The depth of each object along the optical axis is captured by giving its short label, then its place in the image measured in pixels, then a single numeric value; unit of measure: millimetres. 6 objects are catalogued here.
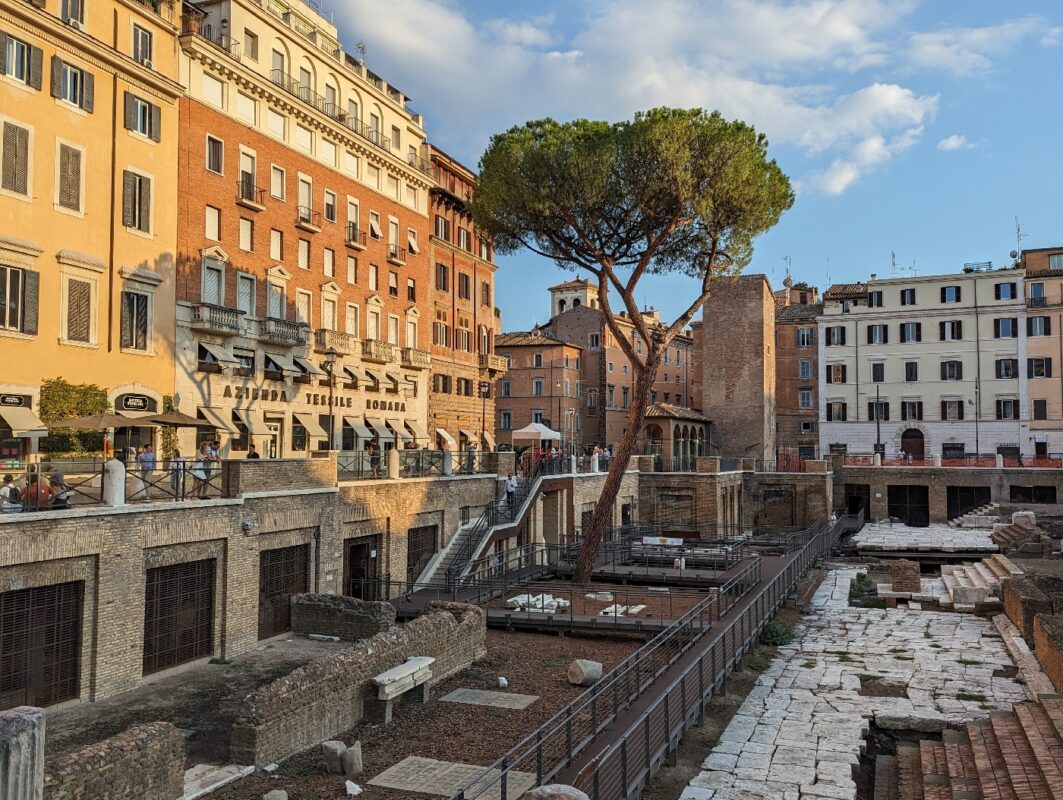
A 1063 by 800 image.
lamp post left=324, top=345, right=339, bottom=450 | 32844
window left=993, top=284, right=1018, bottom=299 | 59125
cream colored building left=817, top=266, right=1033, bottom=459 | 59500
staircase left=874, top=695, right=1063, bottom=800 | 12508
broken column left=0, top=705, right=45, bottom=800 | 5977
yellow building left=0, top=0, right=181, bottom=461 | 23141
